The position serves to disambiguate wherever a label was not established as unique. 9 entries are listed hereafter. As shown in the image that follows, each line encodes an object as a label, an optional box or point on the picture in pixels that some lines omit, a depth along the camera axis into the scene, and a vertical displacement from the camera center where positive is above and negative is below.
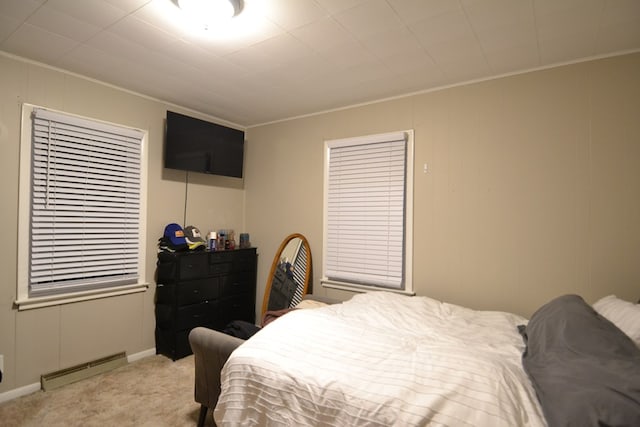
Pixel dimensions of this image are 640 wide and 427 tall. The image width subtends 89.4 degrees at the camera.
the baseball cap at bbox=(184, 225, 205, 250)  3.32 -0.26
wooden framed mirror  3.52 -0.68
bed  1.15 -0.68
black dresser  3.12 -0.85
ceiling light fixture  1.69 +1.10
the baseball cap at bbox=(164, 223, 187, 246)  3.23 -0.23
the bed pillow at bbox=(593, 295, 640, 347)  1.45 -0.47
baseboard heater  2.56 -1.37
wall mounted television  3.27 +0.72
